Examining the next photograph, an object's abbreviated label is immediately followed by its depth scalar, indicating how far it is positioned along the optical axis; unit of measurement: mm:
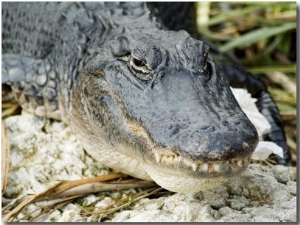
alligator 4512
